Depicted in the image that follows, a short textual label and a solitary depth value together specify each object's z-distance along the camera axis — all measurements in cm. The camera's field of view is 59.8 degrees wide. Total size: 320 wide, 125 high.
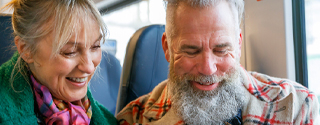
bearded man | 118
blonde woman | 109
